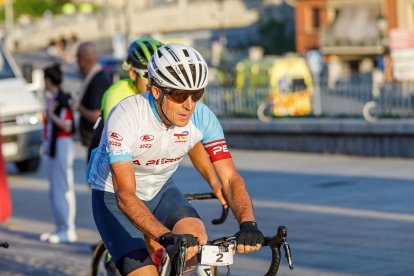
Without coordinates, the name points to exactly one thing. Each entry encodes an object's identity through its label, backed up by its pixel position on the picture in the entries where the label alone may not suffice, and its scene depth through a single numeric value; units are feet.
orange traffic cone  43.42
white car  69.46
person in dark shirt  38.73
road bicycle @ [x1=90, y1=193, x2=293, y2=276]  19.62
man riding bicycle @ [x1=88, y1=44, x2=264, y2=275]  21.49
